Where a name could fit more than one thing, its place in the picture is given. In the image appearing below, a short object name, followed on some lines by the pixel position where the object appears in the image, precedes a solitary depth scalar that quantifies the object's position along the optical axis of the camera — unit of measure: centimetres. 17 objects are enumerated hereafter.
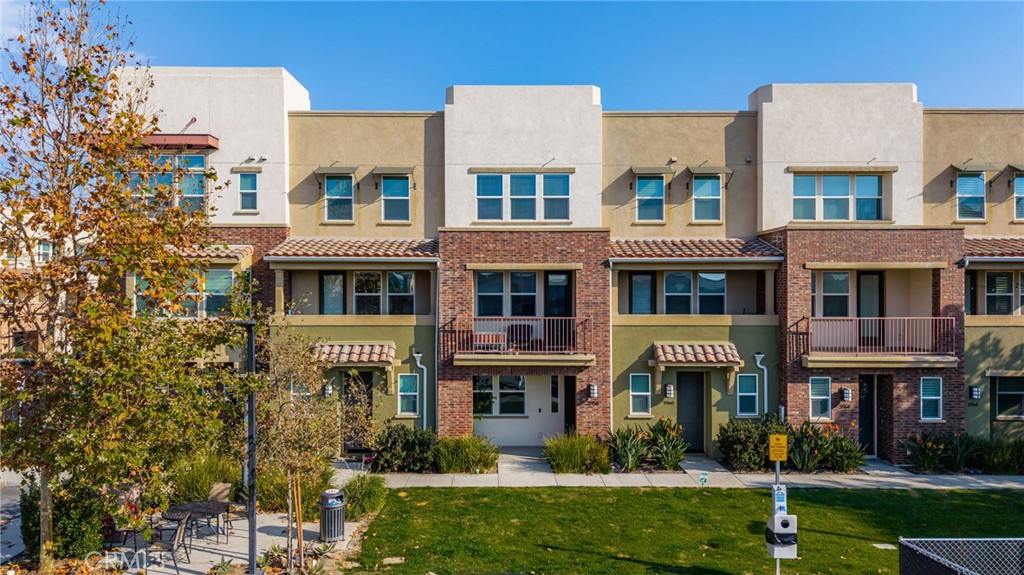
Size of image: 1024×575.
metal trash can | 1132
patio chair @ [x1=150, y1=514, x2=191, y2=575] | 1029
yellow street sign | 1037
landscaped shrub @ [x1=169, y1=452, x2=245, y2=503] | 1278
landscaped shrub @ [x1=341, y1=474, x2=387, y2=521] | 1269
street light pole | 965
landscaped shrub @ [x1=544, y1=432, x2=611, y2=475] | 1605
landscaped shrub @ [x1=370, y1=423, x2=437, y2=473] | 1620
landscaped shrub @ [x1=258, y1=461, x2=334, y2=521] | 1268
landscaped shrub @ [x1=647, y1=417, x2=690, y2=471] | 1641
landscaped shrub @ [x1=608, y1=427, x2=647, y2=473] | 1620
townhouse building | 1747
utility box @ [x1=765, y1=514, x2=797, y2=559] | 915
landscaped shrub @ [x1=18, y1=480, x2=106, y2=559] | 1023
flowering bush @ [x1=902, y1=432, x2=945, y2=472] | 1641
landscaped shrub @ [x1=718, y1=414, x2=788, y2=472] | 1619
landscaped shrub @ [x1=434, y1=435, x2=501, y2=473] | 1619
